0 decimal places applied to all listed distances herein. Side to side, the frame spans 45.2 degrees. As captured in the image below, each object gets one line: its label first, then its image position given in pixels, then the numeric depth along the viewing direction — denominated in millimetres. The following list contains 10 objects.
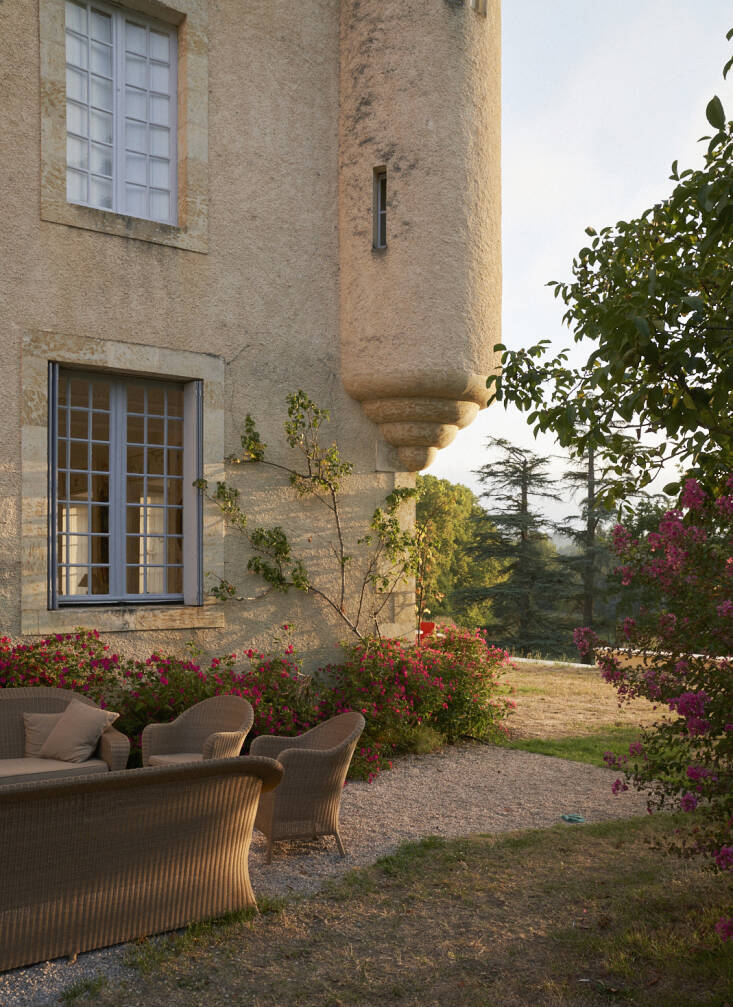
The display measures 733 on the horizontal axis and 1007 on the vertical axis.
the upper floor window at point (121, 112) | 7371
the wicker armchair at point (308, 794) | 5078
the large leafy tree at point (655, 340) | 3057
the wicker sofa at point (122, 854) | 3664
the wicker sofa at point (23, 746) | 5453
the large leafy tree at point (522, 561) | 25281
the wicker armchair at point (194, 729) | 5953
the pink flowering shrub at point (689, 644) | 3456
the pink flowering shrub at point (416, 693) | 7820
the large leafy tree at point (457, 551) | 27633
